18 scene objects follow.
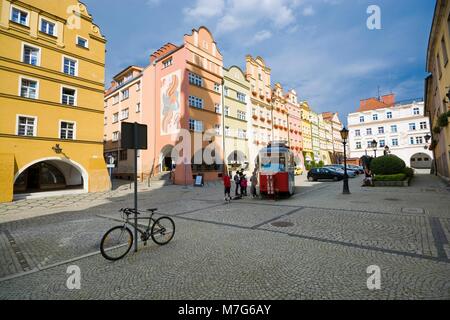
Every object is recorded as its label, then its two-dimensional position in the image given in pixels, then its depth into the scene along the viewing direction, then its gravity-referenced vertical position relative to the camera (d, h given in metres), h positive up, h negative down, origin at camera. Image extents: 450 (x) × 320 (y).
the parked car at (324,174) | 25.38 -0.47
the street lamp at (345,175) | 14.62 -0.35
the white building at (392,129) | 52.06 +9.73
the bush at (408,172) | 21.07 -0.35
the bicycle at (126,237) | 5.00 -1.55
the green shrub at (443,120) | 12.57 +2.74
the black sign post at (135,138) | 5.37 +0.86
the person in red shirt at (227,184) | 13.33 -0.72
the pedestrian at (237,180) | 15.17 -0.57
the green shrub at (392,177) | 17.77 -0.64
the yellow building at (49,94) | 16.22 +6.49
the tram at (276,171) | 13.38 +0.00
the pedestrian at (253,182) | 14.45 -0.72
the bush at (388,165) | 18.77 +0.30
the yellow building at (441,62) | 11.65 +6.62
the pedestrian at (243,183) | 14.92 -0.77
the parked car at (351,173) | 30.15 -0.46
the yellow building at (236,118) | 33.88 +8.35
